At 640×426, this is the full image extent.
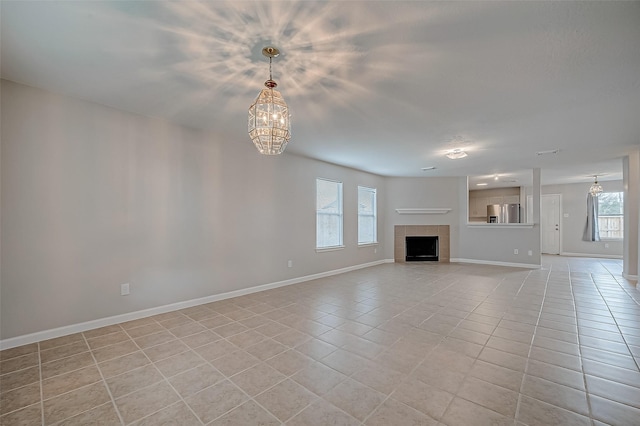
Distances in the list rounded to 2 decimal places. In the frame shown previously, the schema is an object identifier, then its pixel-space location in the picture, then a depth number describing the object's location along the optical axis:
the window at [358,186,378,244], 6.92
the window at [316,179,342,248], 5.68
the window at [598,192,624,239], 8.21
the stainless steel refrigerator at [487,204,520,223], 8.05
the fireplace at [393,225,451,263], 7.73
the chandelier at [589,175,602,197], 7.37
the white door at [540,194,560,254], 9.20
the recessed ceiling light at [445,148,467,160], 4.68
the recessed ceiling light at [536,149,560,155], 4.75
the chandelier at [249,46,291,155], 2.07
